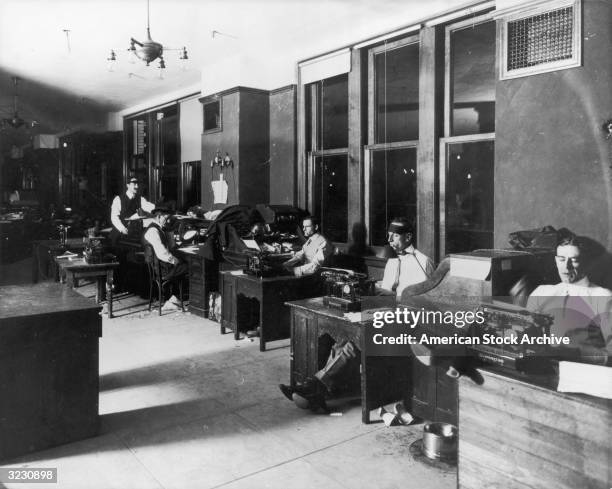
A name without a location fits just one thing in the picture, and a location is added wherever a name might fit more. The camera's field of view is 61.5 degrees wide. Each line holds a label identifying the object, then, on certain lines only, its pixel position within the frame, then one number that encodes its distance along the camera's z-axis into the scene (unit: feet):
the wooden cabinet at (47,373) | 9.75
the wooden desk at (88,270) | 21.04
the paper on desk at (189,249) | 22.06
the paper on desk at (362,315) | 11.62
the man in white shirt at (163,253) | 22.14
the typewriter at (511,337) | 7.54
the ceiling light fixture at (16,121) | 32.12
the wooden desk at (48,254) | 25.91
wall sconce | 25.17
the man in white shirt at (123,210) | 29.58
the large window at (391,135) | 18.66
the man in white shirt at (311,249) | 18.81
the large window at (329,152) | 21.72
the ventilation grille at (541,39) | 12.91
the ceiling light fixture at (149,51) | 15.84
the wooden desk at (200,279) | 21.47
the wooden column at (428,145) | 17.38
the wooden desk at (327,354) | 11.49
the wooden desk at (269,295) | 16.96
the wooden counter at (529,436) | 6.56
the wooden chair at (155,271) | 22.22
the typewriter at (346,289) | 12.57
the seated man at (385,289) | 12.08
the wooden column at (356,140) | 20.17
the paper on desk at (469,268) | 9.95
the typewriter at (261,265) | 17.17
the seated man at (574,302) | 8.84
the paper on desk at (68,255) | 23.63
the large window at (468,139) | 16.35
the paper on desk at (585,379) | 6.56
